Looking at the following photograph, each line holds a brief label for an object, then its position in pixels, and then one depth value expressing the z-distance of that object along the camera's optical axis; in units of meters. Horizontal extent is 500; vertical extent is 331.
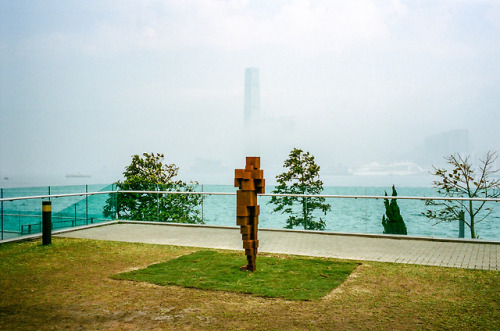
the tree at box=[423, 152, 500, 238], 18.83
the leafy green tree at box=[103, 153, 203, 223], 15.50
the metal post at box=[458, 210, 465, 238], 12.18
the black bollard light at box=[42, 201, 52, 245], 11.51
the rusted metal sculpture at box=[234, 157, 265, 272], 8.56
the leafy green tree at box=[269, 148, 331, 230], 13.72
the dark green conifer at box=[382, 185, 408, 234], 12.62
